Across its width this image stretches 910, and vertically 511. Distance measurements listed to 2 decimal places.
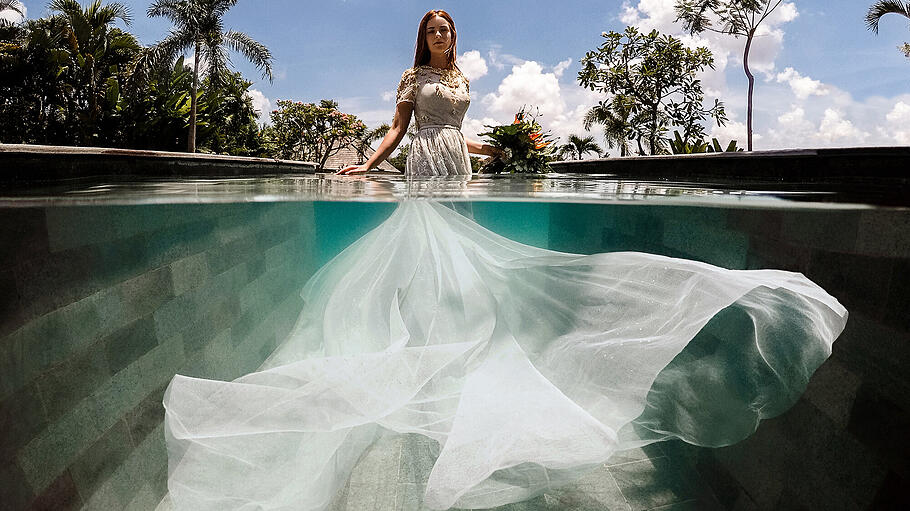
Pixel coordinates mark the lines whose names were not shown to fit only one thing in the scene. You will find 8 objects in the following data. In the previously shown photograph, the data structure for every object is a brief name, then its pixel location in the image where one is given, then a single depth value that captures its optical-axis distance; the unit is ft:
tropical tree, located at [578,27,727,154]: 58.75
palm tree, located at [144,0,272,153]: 61.00
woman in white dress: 14.23
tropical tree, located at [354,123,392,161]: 99.70
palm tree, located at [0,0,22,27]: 69.00
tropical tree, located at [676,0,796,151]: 60.80
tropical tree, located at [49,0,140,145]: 60.70
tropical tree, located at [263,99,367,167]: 90.84
